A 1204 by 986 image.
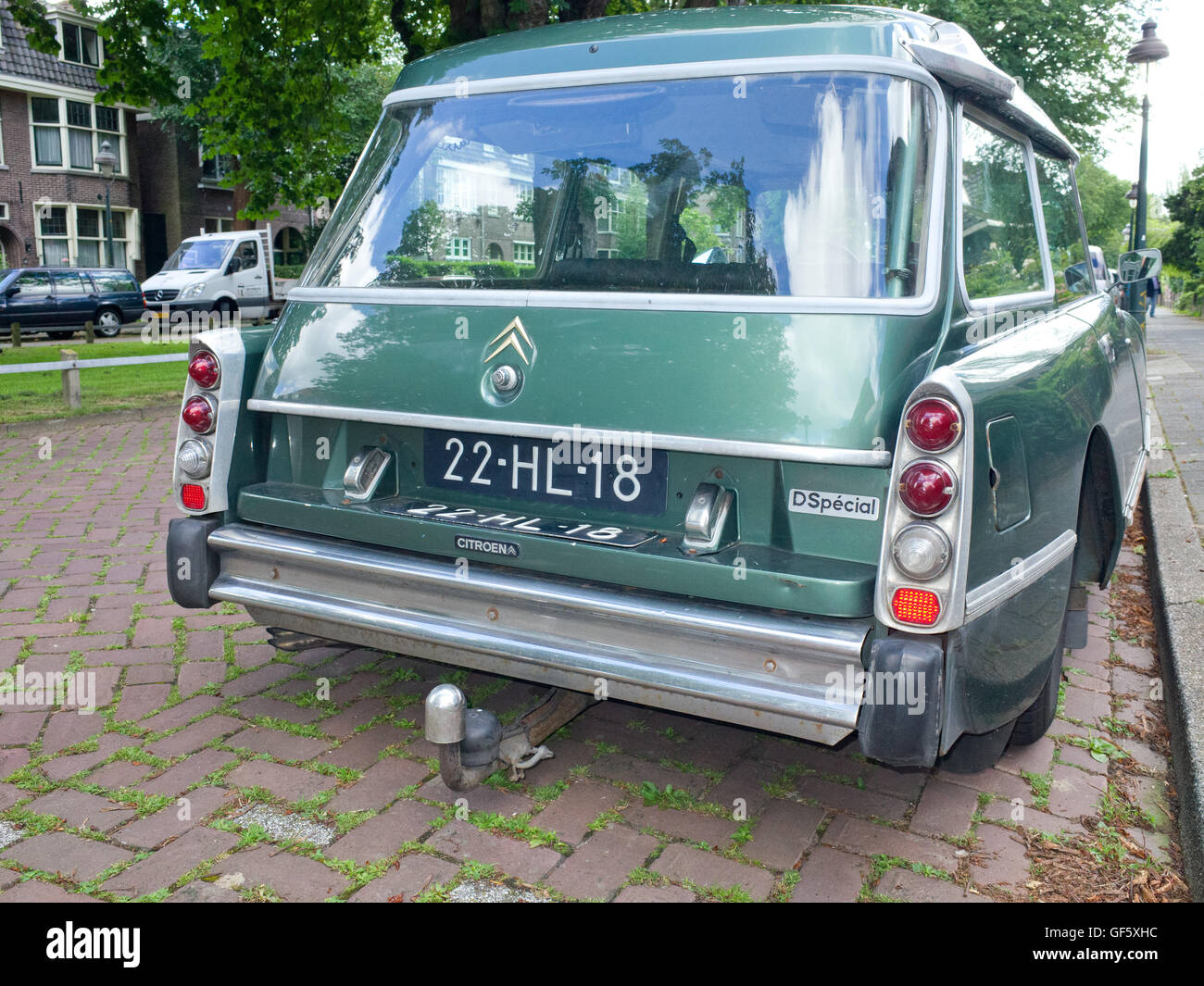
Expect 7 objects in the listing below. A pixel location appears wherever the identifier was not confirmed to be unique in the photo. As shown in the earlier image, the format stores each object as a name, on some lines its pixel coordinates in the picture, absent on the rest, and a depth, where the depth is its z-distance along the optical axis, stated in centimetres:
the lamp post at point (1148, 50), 1762
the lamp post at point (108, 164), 3055
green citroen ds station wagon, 282
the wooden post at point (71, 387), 1180
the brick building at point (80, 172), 3478
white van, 2734
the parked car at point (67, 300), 2546
